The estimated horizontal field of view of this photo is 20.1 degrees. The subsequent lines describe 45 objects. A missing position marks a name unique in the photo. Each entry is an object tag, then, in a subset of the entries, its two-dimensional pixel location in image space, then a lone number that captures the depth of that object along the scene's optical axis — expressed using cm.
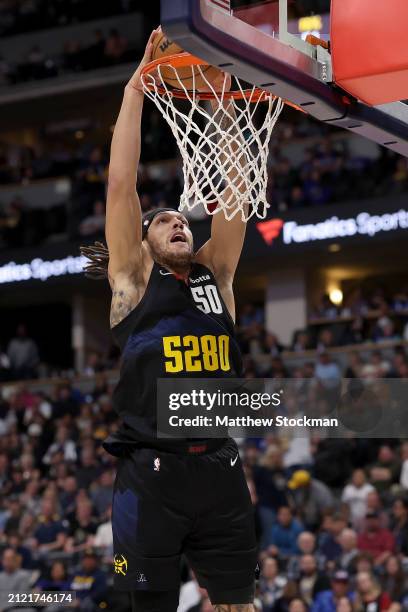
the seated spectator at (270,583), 988
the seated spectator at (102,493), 1271
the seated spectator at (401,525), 995
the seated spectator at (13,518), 1322
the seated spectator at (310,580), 954
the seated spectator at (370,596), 916
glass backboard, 414
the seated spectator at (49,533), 1210
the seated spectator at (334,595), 929
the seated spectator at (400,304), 1678
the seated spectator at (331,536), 1007
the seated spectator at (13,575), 1110
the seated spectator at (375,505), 1033
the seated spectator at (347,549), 981
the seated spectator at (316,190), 1742
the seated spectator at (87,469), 1371
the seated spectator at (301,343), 1677
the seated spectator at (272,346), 1677
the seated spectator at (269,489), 1102
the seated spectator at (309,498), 1105
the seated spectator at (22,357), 2011
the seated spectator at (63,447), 1506
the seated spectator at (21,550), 1169
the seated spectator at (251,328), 1703
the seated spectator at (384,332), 1608
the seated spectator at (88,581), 1004
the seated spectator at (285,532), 1068
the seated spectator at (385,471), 1117
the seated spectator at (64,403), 1679
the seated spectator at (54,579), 1069
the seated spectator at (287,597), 956
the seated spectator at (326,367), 1425
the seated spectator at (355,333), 1642
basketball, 495
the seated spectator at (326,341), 1658
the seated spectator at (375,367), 1320
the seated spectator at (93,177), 1994
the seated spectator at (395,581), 927
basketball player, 477
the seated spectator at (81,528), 1191
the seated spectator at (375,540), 995
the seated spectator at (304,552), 999
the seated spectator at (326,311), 1789
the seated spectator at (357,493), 1086
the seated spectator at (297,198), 1764
